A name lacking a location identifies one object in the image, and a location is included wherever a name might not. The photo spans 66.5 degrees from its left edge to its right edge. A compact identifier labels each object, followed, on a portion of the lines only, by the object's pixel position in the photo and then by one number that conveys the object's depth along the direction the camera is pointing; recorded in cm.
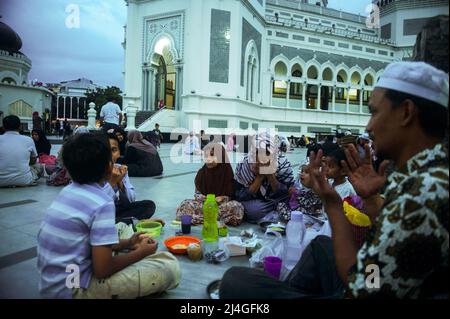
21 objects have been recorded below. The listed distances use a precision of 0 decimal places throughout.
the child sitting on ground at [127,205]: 329
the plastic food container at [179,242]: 267
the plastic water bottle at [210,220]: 282
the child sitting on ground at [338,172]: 286
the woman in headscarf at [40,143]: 681
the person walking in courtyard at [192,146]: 1288
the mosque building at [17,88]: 2234
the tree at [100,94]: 3242
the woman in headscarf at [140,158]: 673
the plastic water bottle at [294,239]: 225
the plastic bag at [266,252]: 231
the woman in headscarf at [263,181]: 352
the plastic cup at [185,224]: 323
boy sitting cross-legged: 143
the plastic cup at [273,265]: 213
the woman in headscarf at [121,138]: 650
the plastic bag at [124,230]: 254
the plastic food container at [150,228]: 290
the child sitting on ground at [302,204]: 336
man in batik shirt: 91
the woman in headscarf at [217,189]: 358
